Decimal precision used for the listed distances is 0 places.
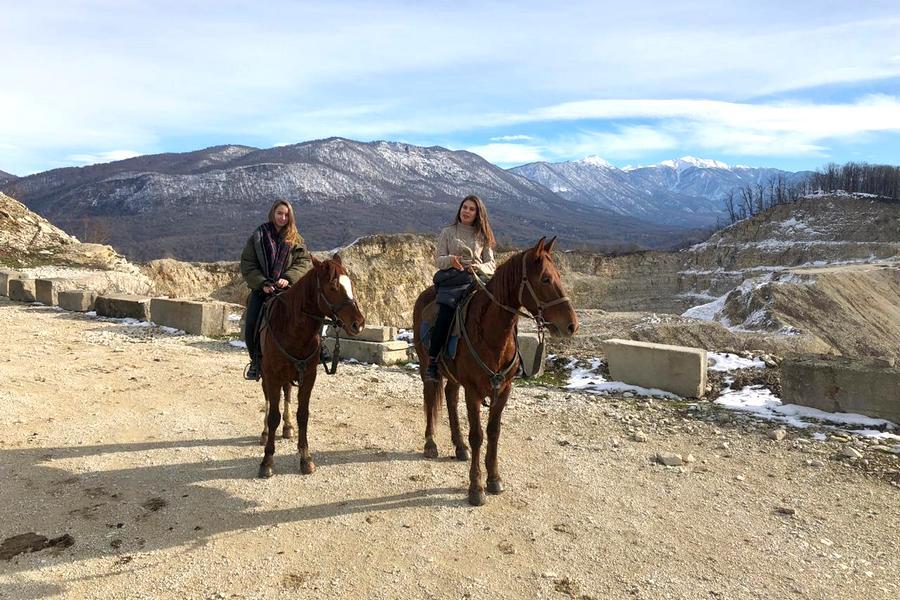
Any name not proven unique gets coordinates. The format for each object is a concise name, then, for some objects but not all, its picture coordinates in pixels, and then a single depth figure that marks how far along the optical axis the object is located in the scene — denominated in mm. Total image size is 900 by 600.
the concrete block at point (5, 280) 20703
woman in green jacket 6398
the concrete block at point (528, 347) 10250
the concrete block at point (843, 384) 7294
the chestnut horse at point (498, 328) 4832
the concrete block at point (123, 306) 16125
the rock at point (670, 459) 6309
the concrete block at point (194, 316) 14383
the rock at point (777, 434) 6938
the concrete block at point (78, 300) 17531
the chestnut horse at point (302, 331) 5289
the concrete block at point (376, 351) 11562
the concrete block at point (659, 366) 8734
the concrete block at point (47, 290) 18688
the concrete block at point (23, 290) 19344
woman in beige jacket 5938
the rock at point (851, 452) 6359
